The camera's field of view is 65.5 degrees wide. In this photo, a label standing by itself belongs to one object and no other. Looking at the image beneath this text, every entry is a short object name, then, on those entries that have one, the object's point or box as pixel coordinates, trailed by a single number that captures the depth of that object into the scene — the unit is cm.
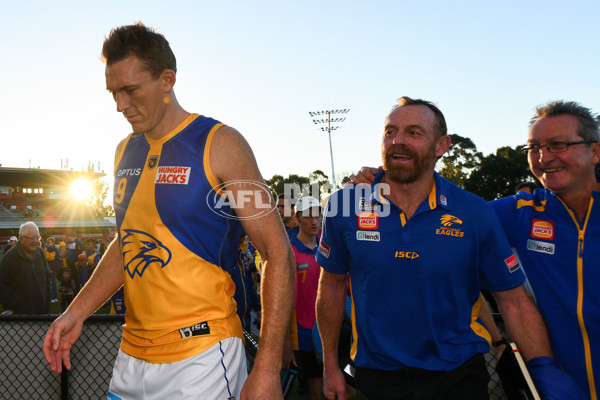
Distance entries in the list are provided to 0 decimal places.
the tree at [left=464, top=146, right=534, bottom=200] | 4556
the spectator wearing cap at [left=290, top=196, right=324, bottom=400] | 531
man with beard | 250
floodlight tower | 4831
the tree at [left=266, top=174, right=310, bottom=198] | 7002
